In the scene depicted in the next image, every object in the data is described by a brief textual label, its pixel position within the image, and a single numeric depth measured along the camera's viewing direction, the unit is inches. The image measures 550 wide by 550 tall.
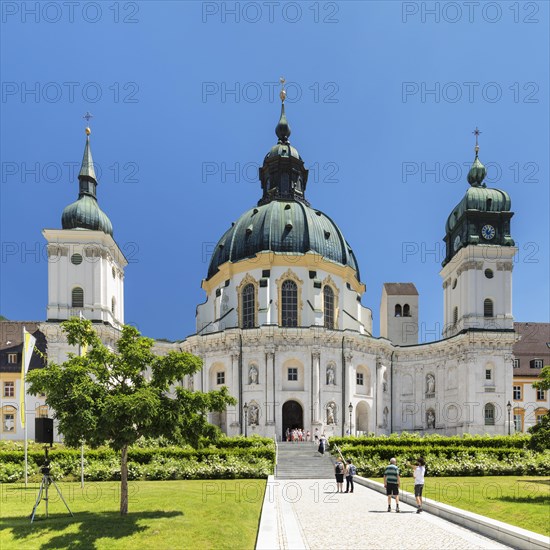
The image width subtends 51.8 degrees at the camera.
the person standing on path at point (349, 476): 1149.7
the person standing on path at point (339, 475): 1162.0
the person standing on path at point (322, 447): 1831.2
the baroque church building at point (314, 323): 2513.5
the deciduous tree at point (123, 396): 763.4
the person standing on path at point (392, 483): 888.3
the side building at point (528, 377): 2874.0
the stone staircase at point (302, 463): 1526.8
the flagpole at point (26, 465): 1314.5
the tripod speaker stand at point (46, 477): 830.2
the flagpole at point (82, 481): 1188.1
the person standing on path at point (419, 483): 872.9
